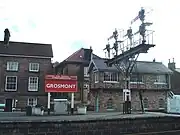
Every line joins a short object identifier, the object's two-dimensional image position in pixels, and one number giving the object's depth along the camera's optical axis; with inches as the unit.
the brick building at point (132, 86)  1541.6
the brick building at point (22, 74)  1600.6
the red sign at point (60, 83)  1019.3
